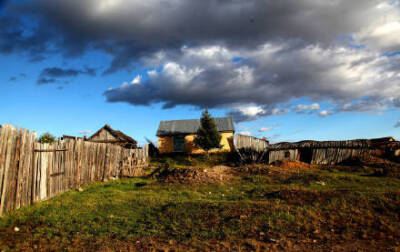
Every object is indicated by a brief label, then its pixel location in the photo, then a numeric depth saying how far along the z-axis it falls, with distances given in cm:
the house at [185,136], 2995
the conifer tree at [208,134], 2730
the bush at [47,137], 2601
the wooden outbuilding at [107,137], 2864
